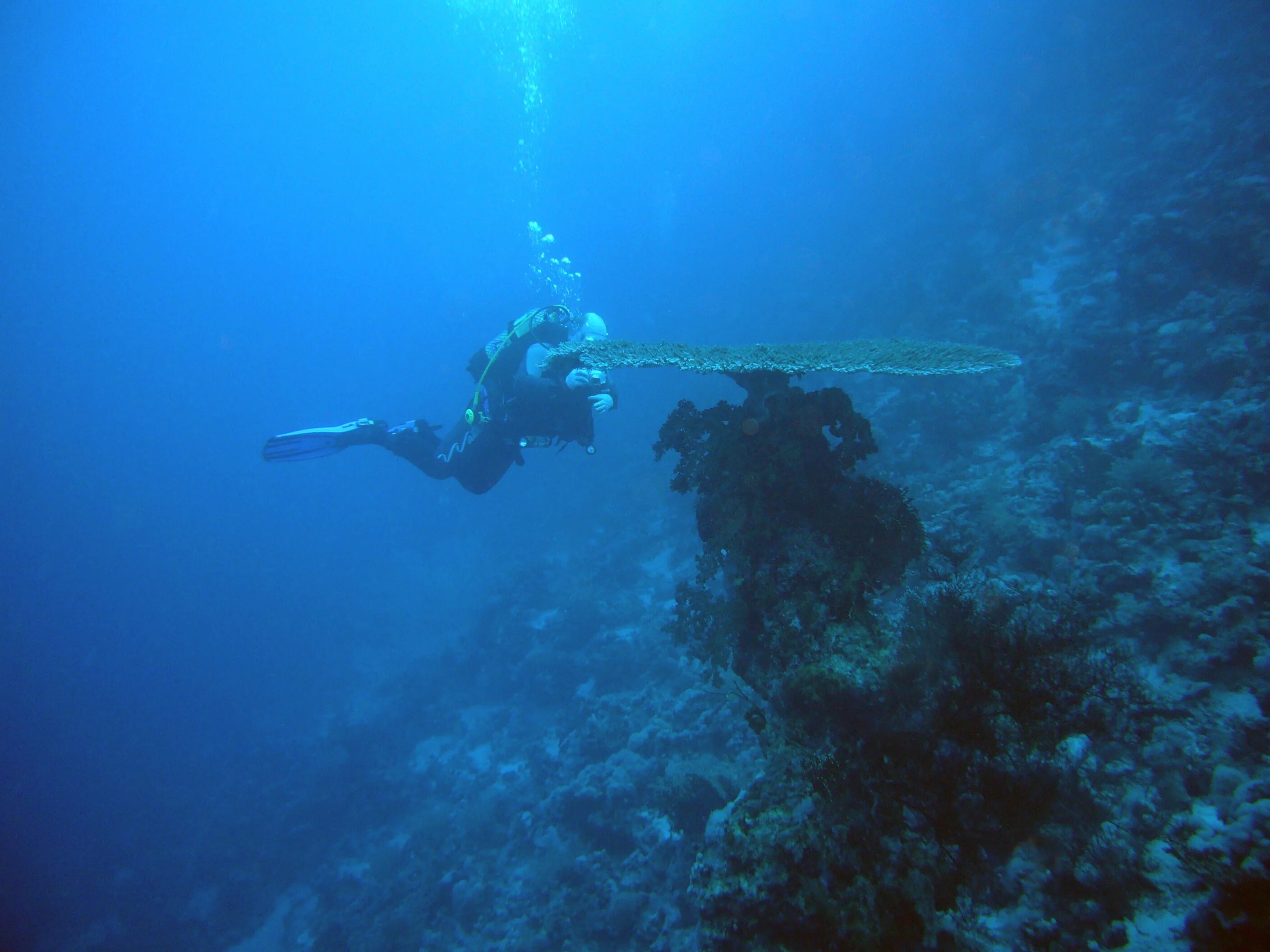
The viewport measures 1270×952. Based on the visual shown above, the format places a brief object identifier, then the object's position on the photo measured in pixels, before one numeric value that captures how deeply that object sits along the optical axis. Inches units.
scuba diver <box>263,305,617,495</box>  317.1
